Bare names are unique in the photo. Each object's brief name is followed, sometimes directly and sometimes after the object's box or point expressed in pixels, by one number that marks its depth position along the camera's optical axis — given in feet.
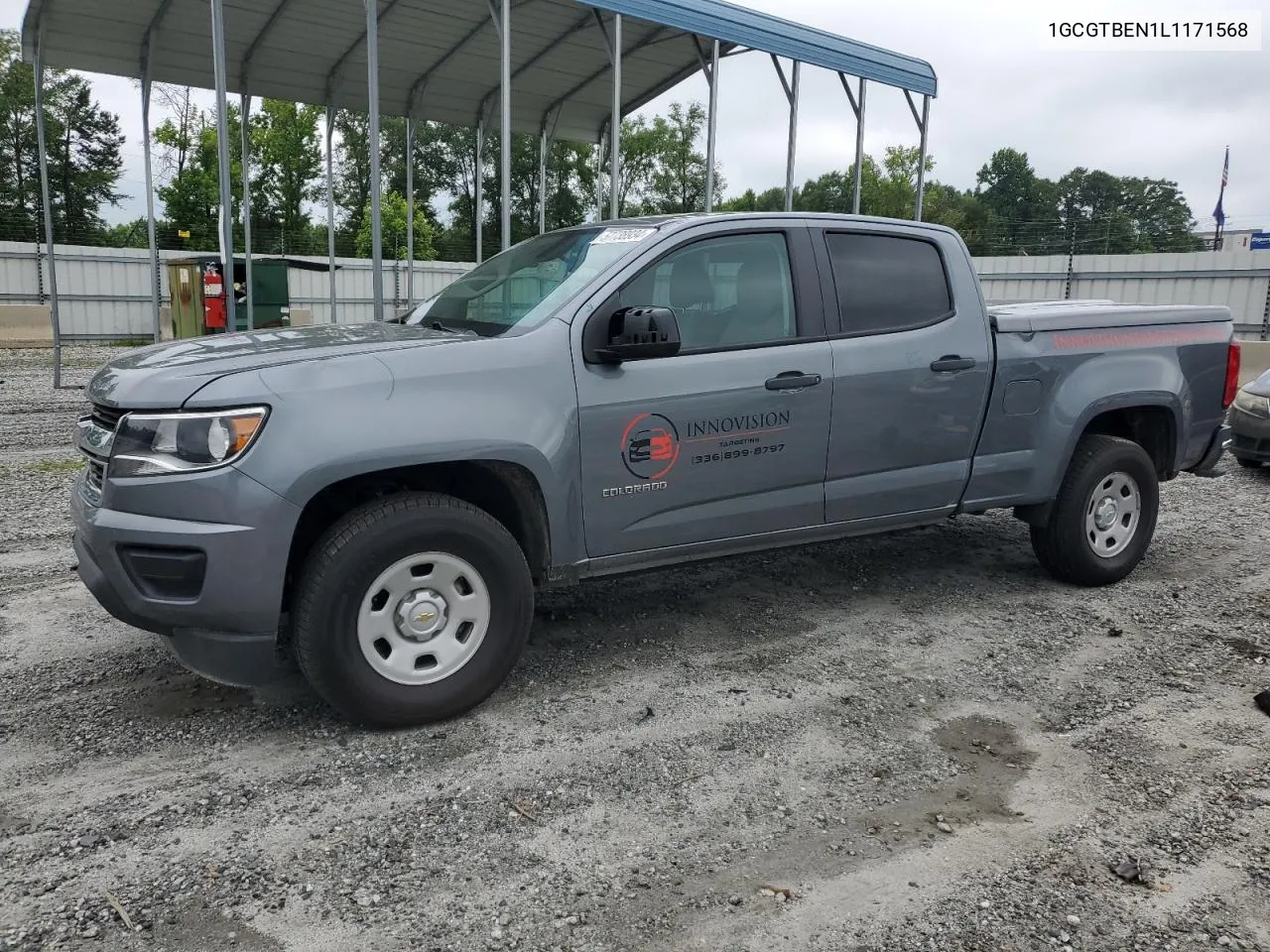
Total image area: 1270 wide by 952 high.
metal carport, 36.14
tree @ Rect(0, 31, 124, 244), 149.19
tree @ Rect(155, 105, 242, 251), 119.75
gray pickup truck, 10.89
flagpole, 144.60
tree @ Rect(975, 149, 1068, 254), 323.78
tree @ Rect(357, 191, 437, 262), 128.06
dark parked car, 30.58
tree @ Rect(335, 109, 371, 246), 175.22
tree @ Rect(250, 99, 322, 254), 146.51
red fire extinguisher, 60.34
